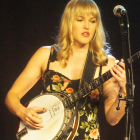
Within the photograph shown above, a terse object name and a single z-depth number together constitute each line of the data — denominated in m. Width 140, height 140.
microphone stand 7.21
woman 7.61
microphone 7.23
